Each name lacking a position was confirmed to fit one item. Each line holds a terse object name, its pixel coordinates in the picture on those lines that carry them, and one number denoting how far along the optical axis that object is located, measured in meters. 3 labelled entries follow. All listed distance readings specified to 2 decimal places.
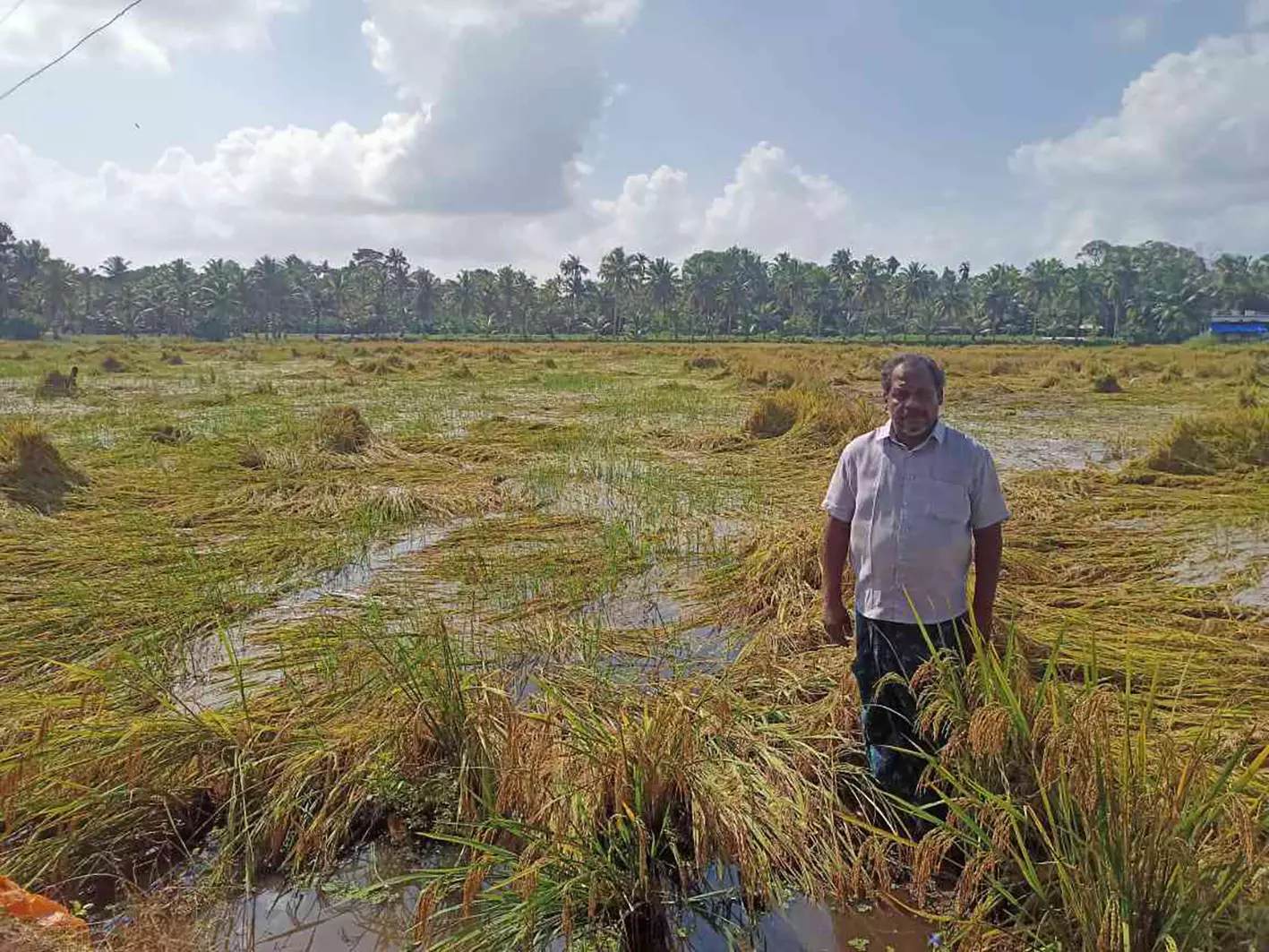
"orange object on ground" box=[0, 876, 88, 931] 1.96
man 2.32
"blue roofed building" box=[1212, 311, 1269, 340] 55.04
